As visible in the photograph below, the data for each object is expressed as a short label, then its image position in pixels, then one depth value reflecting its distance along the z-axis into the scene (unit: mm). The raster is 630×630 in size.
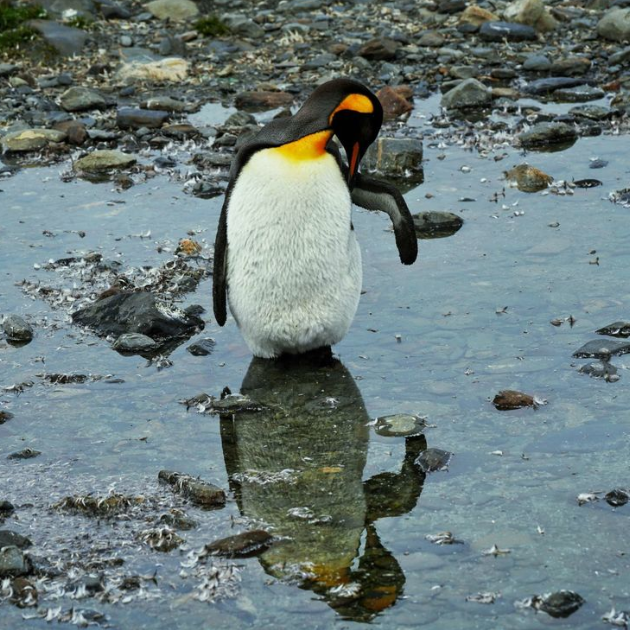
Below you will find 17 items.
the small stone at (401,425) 10937
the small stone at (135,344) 13273
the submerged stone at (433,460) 10195
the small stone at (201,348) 13211
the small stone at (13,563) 8555
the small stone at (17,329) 13687
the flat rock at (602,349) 12219
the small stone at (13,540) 8916
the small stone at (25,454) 10727
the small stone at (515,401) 11242
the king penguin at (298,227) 12016
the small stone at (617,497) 9312
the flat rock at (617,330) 12762
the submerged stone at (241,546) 8828
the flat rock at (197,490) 9719
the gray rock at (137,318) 13602
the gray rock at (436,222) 16844
